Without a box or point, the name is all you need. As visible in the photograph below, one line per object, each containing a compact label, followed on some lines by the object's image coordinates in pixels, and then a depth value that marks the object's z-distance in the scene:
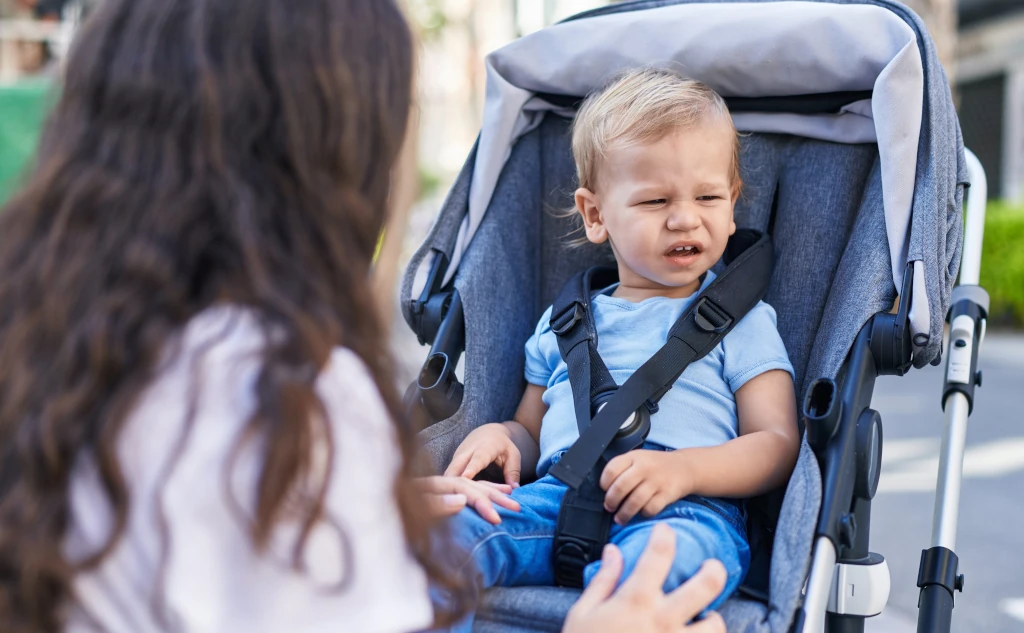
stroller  1.56
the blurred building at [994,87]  11.05
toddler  1.61
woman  0.89
